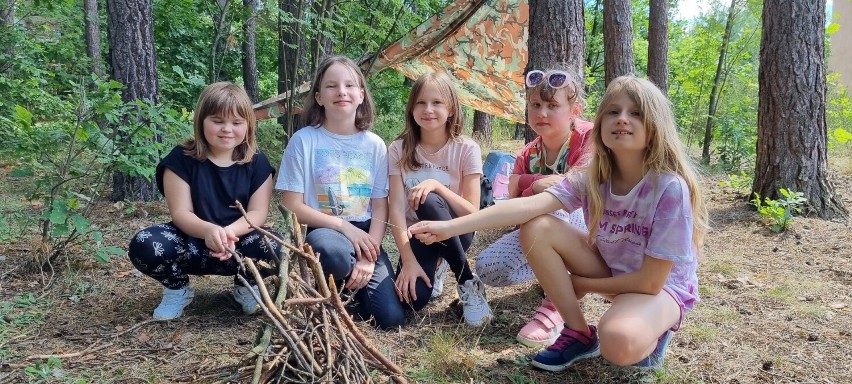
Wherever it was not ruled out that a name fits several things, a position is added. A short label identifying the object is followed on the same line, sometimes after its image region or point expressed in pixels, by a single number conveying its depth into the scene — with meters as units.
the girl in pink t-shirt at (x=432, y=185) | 2.47
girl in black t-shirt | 2.39
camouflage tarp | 5.68
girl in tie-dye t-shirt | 1.84
